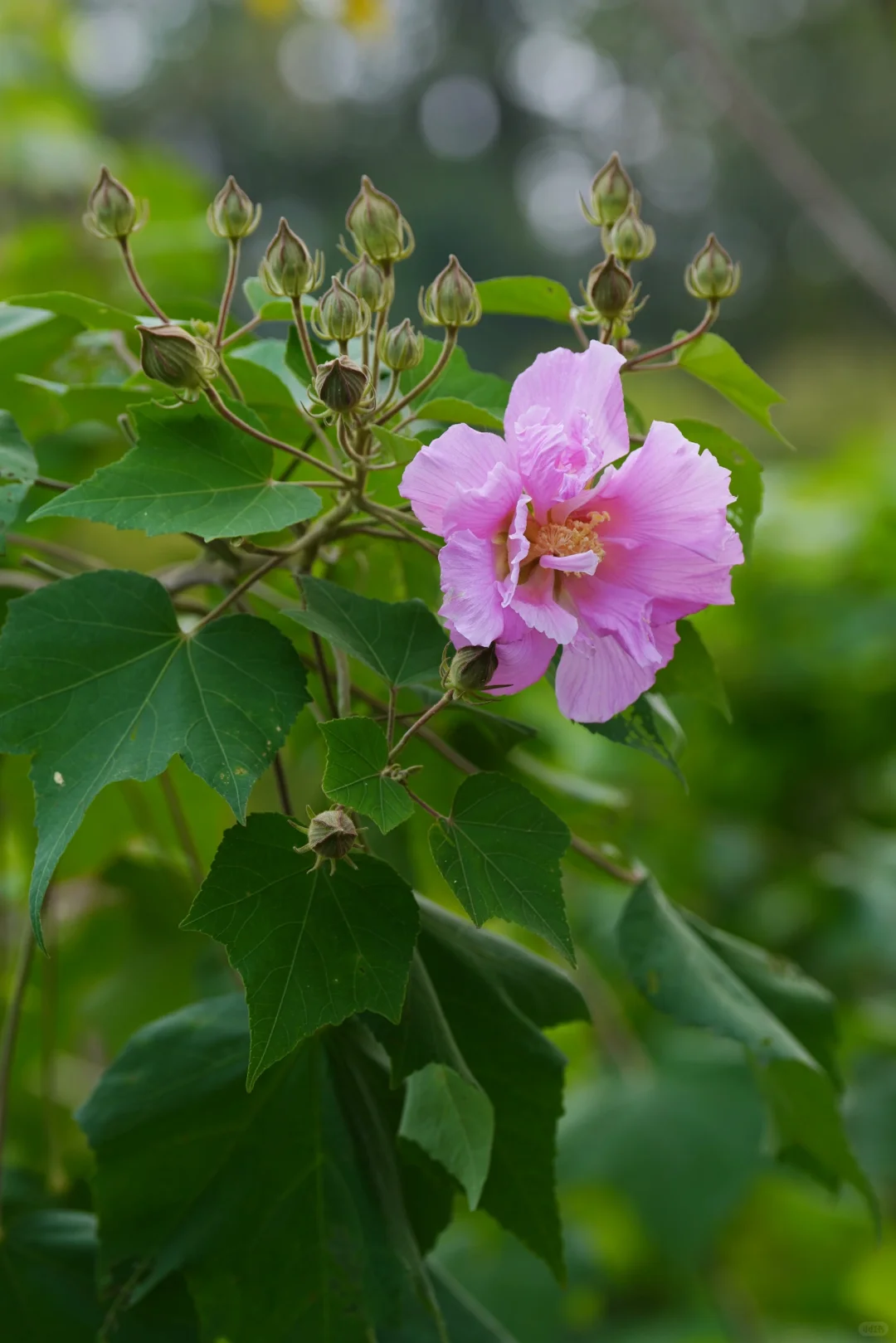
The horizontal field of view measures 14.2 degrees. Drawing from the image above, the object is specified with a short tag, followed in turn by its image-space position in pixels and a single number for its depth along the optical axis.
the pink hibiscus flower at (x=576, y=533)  1.09
